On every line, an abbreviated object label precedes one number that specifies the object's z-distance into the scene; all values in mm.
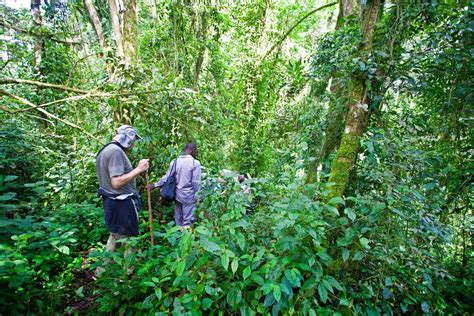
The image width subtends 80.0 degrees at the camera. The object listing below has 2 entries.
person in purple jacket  4094
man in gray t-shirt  3076
